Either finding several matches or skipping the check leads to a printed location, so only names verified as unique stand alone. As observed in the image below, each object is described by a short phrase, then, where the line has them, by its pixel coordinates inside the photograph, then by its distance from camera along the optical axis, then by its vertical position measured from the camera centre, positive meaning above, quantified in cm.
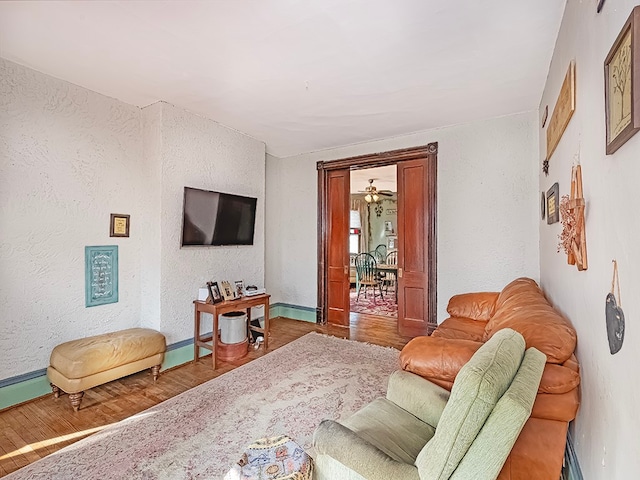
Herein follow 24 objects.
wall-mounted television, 352 +32
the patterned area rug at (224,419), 186 -131
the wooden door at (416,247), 416 -3
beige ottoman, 253 -100
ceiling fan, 755 +128
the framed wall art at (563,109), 170 +86
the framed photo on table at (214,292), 349 -53
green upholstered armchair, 101 -71
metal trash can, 361 -99
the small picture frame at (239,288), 385 -54
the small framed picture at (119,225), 322 +20
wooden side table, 335 -74
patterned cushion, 149 -110
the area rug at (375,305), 591 -126
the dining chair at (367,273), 720 -67
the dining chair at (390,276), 763 -76
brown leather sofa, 131 -61
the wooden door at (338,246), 507 -2
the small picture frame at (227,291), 359 -54
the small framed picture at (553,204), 227 +32
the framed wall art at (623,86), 87 +50
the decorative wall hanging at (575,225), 152 +10
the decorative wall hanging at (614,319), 104 -26
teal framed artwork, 303 -31
